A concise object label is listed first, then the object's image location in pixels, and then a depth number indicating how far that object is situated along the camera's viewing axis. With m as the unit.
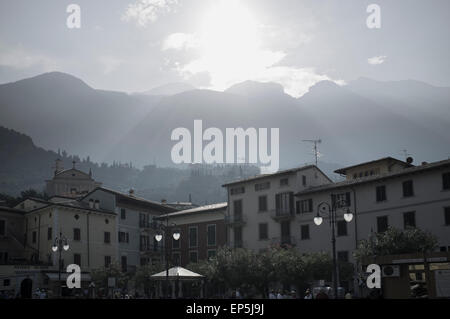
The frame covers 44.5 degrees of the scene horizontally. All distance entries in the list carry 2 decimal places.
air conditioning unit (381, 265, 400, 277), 24.86
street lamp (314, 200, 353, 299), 22.62
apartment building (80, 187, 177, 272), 58.94
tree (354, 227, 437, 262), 34.34
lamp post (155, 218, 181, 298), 30.75
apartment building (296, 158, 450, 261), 37.84
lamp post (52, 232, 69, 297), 34.82
